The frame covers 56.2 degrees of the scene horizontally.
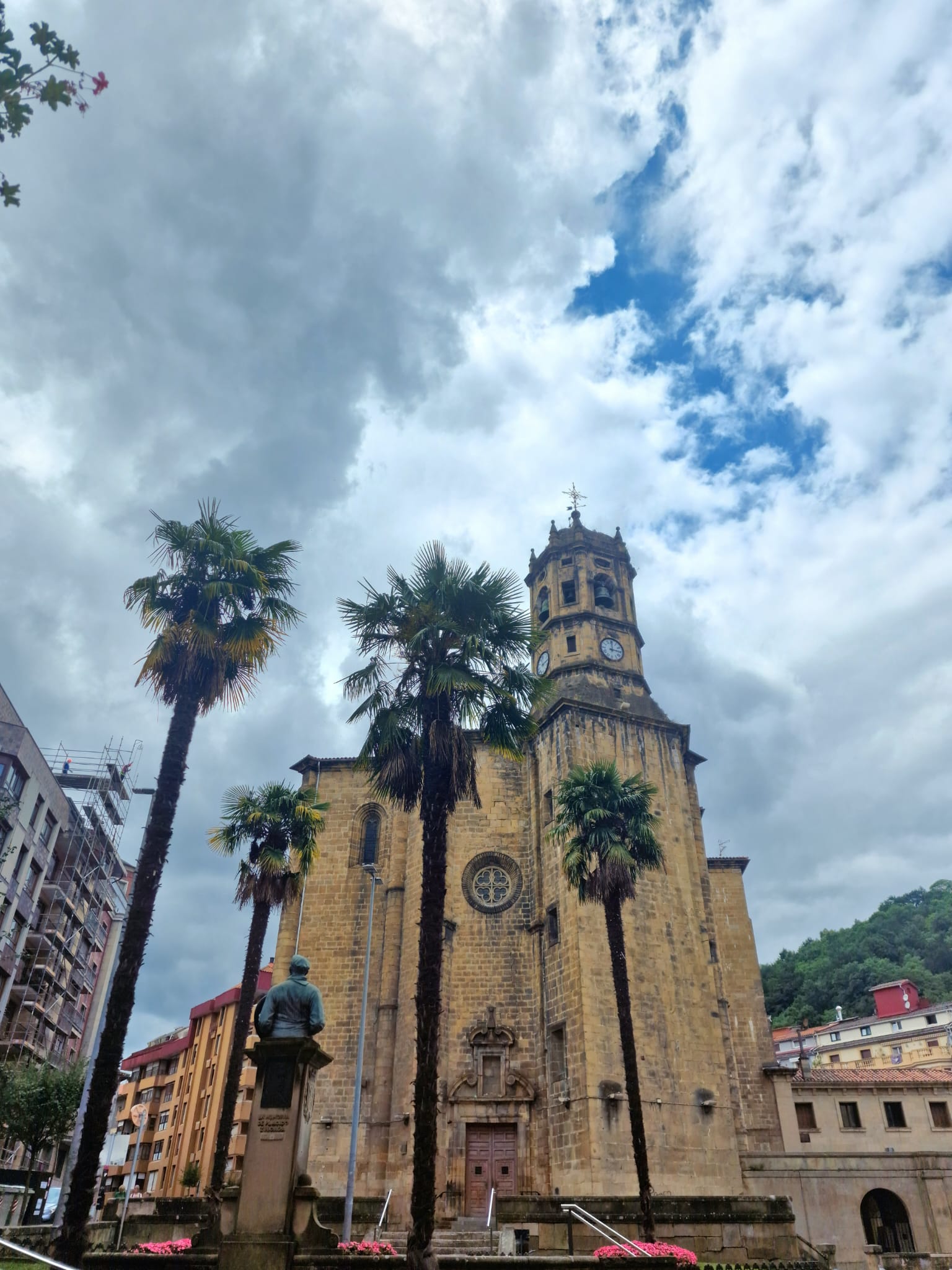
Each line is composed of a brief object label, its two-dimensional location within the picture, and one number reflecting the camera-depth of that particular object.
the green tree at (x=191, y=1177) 43.03
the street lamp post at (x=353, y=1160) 17.80
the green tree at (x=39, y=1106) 28.47
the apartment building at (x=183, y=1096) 47.91
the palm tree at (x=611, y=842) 20.34
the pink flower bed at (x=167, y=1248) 14.54
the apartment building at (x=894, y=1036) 56.28
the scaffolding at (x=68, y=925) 38.16
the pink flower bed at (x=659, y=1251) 13.87
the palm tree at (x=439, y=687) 15.12
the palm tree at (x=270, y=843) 22.56
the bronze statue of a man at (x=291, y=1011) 10.80
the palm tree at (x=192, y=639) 13.05
